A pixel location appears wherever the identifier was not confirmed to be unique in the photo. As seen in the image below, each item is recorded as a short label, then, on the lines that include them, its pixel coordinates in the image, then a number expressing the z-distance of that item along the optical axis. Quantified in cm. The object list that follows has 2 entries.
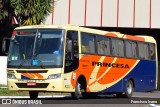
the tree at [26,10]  3095
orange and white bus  2088
